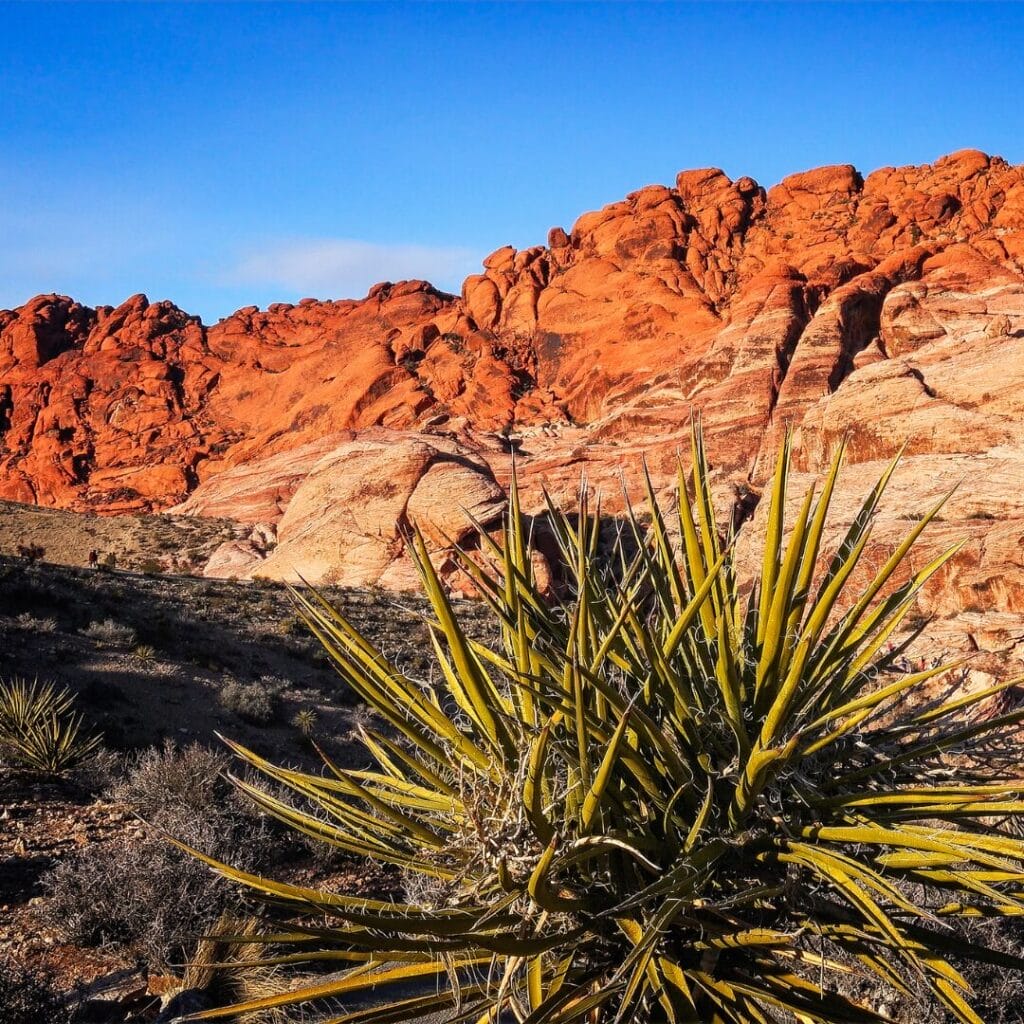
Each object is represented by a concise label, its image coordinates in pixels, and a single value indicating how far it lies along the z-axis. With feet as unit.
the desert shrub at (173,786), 21.52
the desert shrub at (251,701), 36.45
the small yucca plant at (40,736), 23.61
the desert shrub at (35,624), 38.37
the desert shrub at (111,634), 41.40
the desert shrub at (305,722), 36.99
